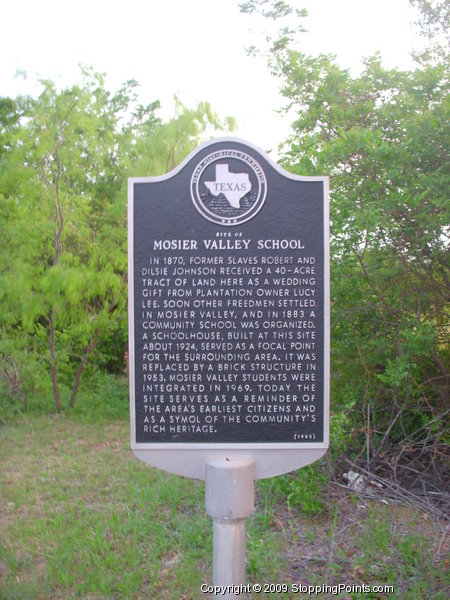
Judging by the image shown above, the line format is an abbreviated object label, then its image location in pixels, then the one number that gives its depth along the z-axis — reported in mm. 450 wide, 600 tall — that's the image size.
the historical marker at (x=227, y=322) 2912
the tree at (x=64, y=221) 7977
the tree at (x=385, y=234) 4734
